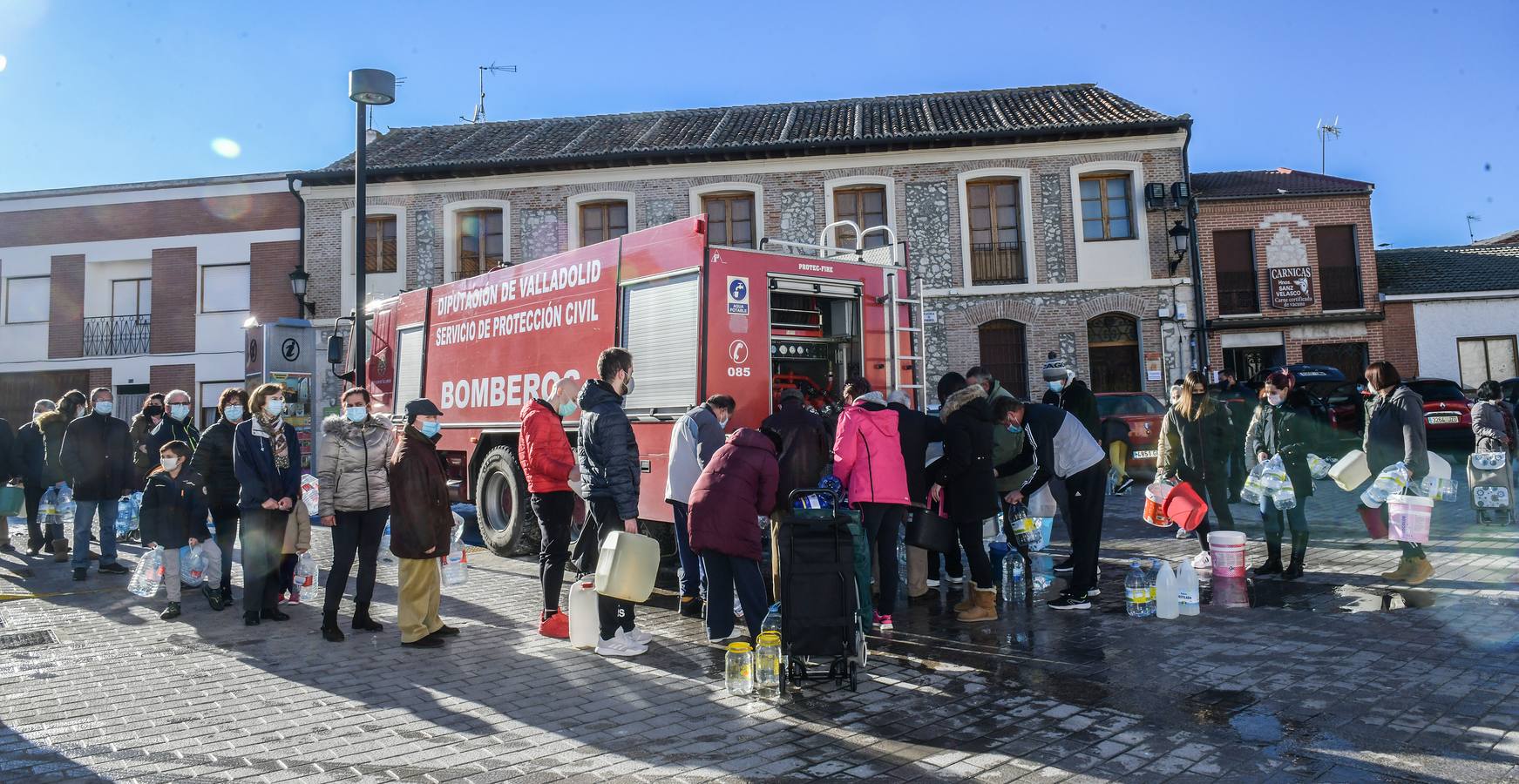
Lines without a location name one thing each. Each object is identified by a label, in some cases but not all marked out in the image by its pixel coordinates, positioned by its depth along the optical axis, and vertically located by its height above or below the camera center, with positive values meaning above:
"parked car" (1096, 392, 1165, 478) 13.66 +0.47
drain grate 6.40 -1.14
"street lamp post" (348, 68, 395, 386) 10.97 +4.36
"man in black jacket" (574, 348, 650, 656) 5.79 -0.03
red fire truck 7.39 +1.17
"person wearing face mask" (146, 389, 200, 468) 9.05 +0.52
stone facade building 19.83 +5.80
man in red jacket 6.16 -0.16
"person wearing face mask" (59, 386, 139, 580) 8.89 +0.14
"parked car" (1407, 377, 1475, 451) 15.72 +0.40
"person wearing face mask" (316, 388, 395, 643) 6.34 -0.19
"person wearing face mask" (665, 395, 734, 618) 6.11 +0.12
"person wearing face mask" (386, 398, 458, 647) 6.02 -0.37
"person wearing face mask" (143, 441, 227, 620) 7.34 -0.29
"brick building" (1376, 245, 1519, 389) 23.70 +3.09
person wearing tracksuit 6.71 -0.14
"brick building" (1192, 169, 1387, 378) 22.06 +4.13
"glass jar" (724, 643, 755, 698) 4.88 -1.11
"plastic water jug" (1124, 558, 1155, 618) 6.34 -1.01
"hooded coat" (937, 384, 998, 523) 6.55 +0.00
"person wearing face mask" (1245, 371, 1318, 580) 7.27 +0.02
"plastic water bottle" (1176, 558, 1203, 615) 6.40 -1.01
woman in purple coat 5.27 -0.26
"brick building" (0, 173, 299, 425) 22.64 +4.90
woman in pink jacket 6.20 -0.05
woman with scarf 6.77 -0.12
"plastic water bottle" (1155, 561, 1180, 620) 6.30 -1.00
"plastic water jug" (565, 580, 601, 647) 5.98 -1.00
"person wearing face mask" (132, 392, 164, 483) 9.81 +0.56
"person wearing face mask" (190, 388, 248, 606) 7.20 +0.04
